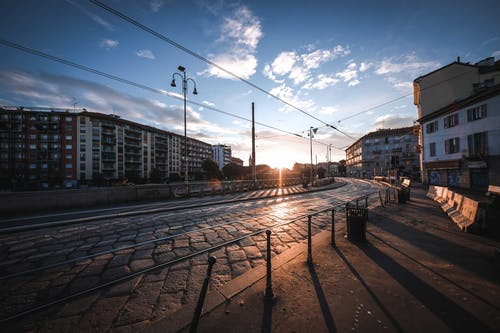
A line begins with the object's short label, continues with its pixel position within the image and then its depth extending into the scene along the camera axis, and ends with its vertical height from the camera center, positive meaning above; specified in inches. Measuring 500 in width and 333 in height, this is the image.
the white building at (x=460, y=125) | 628.7 +180.6
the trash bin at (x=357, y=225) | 190.4 -63.8
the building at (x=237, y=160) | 4975.4 +296.1
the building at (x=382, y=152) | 1756.5 +186.5
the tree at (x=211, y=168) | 2169.0 +23.3
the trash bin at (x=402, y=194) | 431.5 -67.9
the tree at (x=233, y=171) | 2176.4 -17.6
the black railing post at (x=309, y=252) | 145.7 -71.8
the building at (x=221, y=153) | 4014.5 +392.6
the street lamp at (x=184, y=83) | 500.4 +266.9
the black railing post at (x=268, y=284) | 105.6 -71.9
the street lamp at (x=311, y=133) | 875.4 +190.6
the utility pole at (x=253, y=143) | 679.6 +104.7
